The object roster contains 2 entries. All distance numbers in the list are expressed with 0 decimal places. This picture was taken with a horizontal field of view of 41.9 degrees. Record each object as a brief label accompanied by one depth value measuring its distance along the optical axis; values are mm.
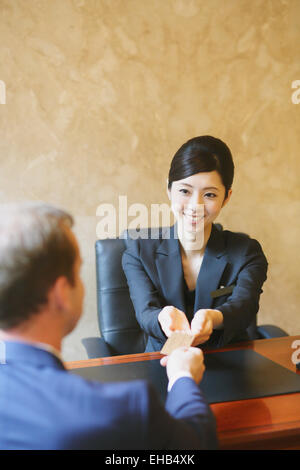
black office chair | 1997
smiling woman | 1591
